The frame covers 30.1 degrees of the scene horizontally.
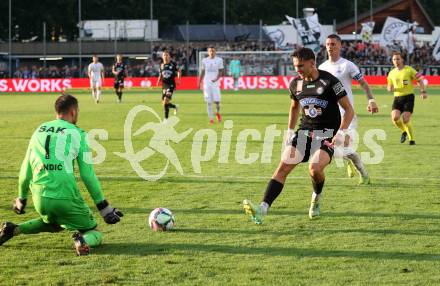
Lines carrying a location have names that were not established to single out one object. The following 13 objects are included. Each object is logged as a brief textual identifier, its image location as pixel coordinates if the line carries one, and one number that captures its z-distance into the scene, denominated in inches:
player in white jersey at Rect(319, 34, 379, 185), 454.9
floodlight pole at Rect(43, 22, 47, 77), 2101.9
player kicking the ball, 346.9
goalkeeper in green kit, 291.0
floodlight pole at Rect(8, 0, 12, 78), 2043.6
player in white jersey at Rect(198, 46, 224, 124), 916.0
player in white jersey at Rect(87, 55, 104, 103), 1391.5
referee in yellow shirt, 719.2
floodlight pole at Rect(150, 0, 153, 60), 2170.8
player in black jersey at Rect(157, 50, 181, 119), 977.2
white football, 333.7
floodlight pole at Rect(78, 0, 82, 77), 2066.2
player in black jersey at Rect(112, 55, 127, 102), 1360.6
